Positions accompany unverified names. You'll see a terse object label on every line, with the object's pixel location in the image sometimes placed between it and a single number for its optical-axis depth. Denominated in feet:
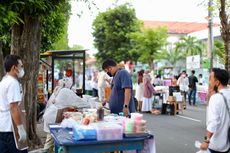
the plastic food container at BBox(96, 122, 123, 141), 16.43
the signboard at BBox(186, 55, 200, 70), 85.06
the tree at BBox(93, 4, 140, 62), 143.13
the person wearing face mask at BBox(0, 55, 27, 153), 17.06
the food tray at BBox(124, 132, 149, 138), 17.03
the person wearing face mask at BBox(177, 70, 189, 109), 71.31
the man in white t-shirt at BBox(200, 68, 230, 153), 15.66
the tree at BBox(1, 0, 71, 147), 28.86
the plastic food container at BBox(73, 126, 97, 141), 16.10
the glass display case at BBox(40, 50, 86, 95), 48.29
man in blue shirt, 24.81
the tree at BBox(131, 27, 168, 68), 138.00
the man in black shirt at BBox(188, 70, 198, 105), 71.10
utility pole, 71.98
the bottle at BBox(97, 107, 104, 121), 19.69
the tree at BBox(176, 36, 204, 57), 158.92
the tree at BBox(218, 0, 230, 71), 37.52
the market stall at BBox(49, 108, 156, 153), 16.15
